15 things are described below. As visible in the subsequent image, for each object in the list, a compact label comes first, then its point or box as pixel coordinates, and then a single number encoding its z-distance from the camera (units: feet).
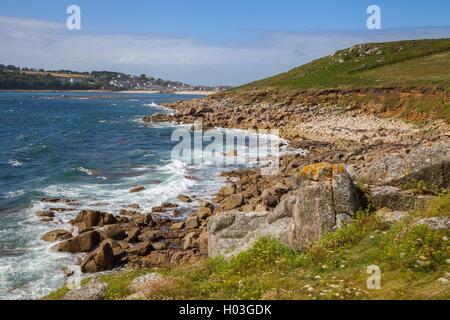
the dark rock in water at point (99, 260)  61.36
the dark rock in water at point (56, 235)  71.67
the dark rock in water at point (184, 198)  94.32
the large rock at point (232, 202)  82.02
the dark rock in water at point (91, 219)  77.61
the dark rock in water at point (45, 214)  83.39
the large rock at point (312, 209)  39.11
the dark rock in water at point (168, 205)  89.86
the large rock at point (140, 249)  67.15
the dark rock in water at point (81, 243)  67.87
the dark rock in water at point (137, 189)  101.71
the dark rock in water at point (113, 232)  72.79
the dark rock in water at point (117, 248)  65.10
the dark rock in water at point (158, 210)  87.25
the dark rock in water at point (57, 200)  93.35
